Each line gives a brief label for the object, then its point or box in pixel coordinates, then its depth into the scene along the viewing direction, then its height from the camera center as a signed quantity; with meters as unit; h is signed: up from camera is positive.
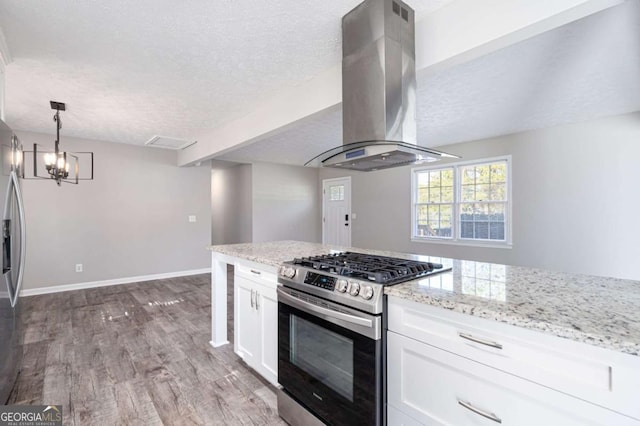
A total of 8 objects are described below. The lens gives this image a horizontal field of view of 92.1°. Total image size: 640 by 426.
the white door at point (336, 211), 7.21 +0.10
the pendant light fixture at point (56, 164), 3.08 +0.52
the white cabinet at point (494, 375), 0.86 -0.53
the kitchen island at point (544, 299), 0.88 -0.32
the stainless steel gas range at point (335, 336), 1.36 -0.61
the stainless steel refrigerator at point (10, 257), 1.81 -0.26
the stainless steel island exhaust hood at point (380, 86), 1.74 +0.76
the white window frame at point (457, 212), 4.73 +0.04
